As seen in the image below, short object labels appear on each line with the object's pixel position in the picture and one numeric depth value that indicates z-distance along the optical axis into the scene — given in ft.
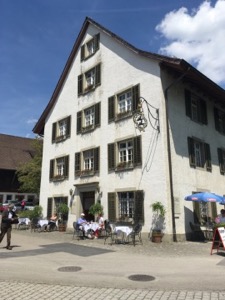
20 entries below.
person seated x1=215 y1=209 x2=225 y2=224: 30.50
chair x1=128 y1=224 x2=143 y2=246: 35.11
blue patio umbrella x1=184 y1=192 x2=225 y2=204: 37.66
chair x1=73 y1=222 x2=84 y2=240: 40.85
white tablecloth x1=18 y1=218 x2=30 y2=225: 55.09
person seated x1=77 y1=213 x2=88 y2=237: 40.58
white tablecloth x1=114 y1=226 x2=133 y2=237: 35.00
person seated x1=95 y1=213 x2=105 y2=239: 41.55
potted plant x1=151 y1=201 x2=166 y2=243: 36.94
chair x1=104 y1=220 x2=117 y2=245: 37.45
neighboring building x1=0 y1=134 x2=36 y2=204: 108.22
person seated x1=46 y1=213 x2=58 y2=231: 51.55
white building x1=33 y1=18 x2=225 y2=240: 40.57
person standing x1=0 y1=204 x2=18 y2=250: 30.46
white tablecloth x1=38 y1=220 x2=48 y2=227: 49.23
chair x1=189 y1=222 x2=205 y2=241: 40.37
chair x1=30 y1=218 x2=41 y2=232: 52.13
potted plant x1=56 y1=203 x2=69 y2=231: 51.43
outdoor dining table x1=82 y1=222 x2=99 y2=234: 40.30
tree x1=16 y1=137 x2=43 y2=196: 86.73
